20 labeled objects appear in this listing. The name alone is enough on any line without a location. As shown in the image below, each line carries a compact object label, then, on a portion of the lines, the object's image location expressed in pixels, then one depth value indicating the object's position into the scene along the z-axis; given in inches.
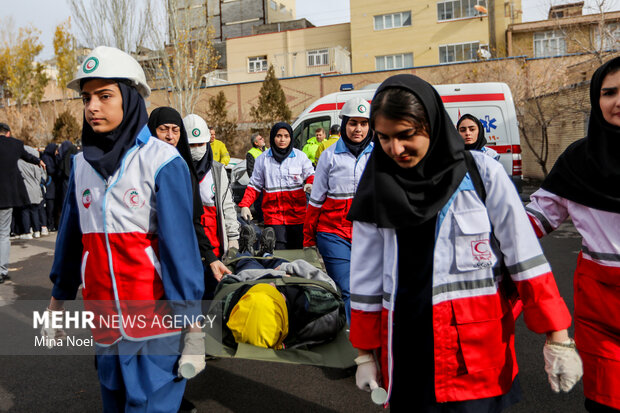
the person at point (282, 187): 245.0
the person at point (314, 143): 449.1
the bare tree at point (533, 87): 724.7
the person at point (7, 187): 303.1
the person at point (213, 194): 191.5
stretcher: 132.2
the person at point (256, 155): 365.5
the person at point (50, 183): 494.0
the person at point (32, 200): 450.0
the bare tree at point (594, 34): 460.4
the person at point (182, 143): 138.5
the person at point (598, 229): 87.8
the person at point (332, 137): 377.5
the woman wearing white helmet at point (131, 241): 89.3
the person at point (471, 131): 244.4
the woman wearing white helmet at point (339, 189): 180.9
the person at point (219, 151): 434.0
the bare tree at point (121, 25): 971.9
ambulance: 444.8
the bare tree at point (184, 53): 967.6
